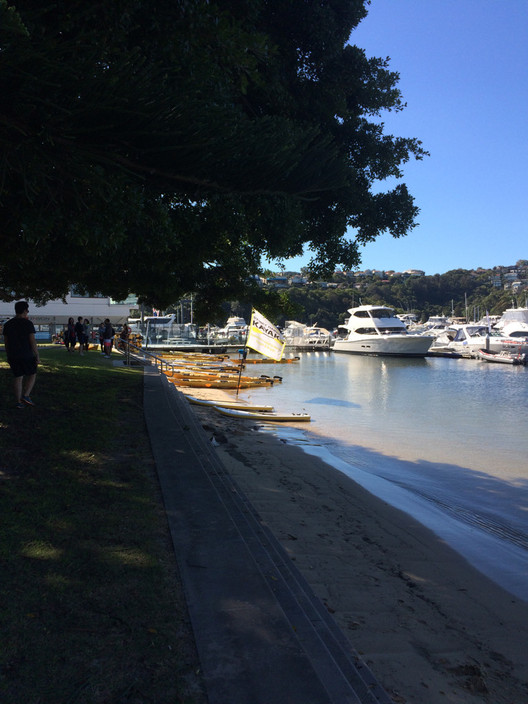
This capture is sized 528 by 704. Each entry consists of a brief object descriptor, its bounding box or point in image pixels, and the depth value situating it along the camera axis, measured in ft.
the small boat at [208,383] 88.74
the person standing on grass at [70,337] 91.07
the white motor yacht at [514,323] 197.88
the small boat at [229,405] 62.08
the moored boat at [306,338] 262.88
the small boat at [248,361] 135.21
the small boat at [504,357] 177.37
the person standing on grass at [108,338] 90.17
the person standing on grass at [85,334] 93.94
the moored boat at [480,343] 186.39
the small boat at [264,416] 57.88
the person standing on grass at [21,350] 29.07
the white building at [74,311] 172.86
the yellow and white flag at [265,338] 73.05
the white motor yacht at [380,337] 205.77
